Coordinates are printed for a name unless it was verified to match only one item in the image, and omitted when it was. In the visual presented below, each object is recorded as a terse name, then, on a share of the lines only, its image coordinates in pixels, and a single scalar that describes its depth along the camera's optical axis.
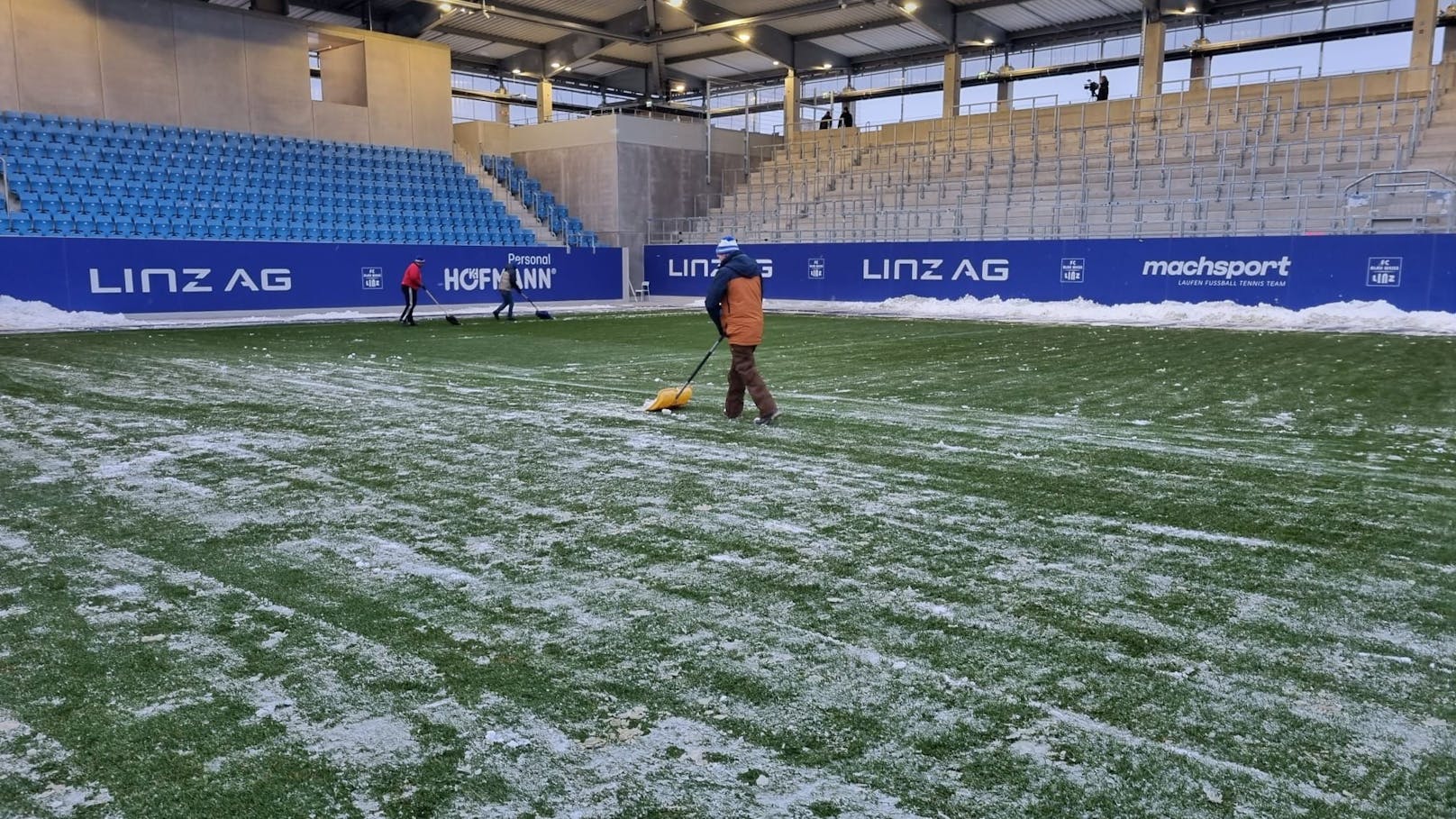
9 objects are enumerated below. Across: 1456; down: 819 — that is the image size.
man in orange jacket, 9.27
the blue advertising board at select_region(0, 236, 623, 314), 23.73
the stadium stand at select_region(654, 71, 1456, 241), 26.25
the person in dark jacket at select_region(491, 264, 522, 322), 25.31
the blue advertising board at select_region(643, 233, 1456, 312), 22.36
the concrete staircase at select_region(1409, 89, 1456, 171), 25.94
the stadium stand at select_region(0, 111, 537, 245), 26.09
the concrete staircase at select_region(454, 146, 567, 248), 36.97
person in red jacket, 23.78
